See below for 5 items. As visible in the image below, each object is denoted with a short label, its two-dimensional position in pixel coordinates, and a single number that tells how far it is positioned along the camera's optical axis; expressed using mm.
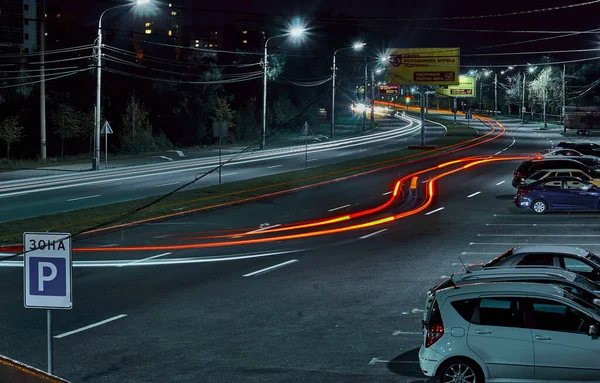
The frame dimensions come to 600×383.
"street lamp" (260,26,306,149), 62844
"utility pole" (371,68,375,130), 100062
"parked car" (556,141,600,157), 51156
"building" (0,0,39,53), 128825
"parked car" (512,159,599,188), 35500
